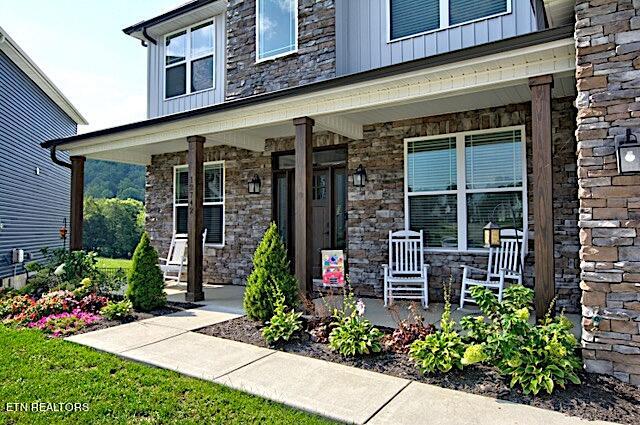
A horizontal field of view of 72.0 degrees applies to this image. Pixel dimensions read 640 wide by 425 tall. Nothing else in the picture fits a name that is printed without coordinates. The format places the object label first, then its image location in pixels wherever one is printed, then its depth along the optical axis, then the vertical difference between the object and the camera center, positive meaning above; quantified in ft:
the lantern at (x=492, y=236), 15.24 -0.34
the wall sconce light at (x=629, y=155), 9.73 +1.58
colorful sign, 16.61 -1.51
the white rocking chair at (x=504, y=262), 16.57 -1.40
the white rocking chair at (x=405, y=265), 18.52 -1.70
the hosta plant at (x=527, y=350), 9.53 -2.80
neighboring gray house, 29.68 +5.02
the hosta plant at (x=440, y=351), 10.59 -3.06
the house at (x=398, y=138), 10.35 +3.85
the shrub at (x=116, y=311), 16.65 -3.15
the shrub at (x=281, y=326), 13.38 -3.05
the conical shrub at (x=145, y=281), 18.16 -2.19
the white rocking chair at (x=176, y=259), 25.64 -1.91
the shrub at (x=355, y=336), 12.01 -3.07
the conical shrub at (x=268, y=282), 15.16 -1.89
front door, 22.63 +1.40
